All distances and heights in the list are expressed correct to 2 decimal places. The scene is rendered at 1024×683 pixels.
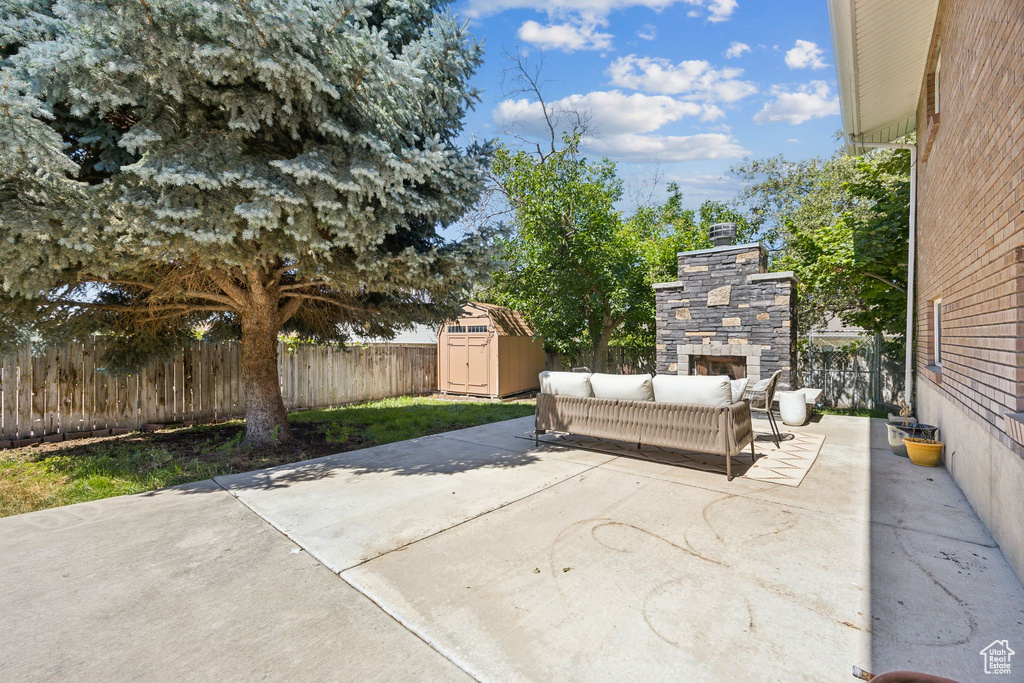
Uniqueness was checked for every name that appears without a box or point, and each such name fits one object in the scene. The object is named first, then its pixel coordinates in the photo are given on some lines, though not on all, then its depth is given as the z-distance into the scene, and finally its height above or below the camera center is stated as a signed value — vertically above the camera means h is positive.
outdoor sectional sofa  4.46 -0.79
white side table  7.16 -1.12
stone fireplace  7.80 +0.46
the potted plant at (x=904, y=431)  4.97 -1.06
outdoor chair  6.02 -0.79
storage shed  12.10 -0.44
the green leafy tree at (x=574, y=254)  11.28 +2.11
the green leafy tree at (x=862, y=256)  8.04 +1.54
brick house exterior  2.47 +0.75
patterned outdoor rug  4.55 -1.37
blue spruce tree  3.66 +1.80
